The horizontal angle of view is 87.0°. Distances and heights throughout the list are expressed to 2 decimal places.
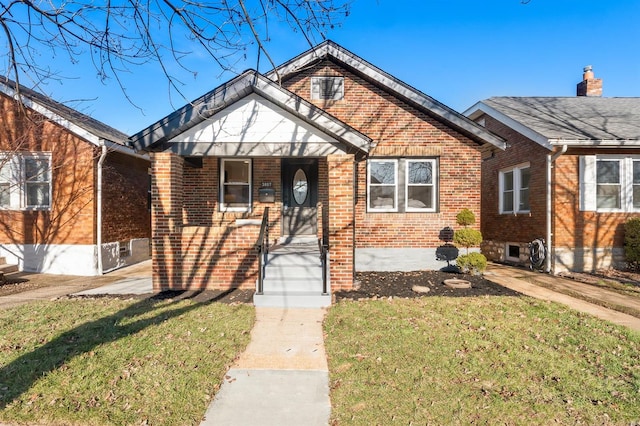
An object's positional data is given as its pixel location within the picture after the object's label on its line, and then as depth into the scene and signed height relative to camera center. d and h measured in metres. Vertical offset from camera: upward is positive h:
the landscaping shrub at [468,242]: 8.65 -0.88
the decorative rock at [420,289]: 7.21 -1.73
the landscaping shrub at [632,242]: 9.29 -0.96
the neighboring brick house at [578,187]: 9.64 +0.60
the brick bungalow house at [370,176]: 9.54 +0.97
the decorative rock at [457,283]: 7.51 -1.68
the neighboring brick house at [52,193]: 9.76 +0.54
